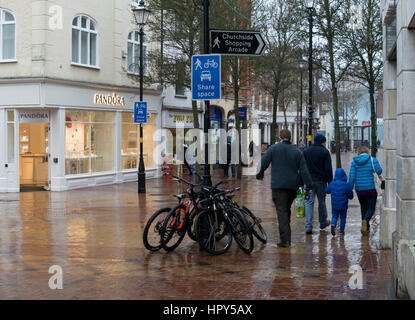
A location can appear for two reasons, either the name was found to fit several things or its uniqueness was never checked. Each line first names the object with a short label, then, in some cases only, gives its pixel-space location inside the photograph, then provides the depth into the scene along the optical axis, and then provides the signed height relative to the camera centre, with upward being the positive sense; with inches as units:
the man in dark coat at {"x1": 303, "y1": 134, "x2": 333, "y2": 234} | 460.8 -13.8
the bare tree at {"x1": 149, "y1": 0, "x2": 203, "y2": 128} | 947.3 +197.7
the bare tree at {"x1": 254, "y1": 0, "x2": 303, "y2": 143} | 1193.3 +233.6
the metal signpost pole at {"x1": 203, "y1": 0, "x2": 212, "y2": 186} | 402.9 +28.2
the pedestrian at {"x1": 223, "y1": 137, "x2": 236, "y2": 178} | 1205.7 -11.1
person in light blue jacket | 442.3 -22.5
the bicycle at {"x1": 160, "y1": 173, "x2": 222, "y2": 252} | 374.9 -42.5
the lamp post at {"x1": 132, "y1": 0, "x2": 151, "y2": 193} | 790.5 +151.4
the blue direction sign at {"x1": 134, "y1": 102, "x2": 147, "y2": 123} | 821.9 +58.8
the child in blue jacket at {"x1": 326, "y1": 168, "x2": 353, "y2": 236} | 439.2 -32.8
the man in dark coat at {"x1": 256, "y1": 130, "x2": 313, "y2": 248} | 388.5 -16.0
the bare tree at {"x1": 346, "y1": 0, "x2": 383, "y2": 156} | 899.4 +182.3
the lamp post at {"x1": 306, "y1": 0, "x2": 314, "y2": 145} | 860.0 +159.7
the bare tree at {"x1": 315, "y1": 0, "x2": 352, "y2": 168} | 912.9 +184.7
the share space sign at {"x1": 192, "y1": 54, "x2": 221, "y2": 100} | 404.2 +53.0
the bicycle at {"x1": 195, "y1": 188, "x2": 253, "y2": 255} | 366.9 -45.6
